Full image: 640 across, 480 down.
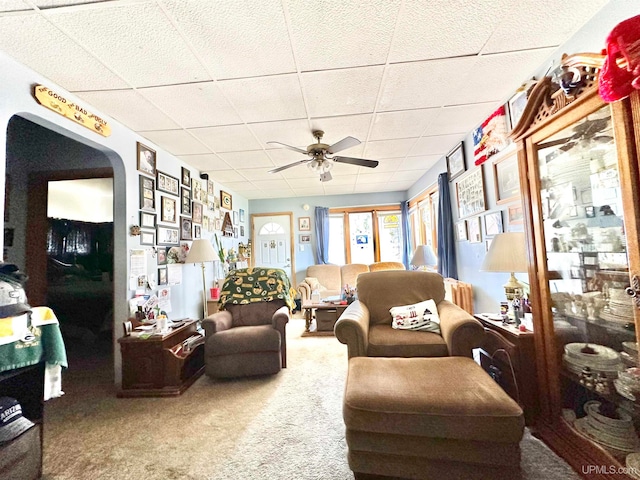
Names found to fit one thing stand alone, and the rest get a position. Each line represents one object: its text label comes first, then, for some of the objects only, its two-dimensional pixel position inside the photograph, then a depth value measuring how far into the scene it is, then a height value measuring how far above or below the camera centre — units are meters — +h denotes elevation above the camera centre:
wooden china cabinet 1.17 -0.09
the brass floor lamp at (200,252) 3.31 +0.09
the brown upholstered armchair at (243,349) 2.54 -0.84
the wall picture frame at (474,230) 3.11 +0.20
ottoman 1.20 -0.80
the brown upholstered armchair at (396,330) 1.94 -0.55
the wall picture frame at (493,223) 2.70 +0.23
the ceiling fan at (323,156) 2.74 +1.01
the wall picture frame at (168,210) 3.13 +0.59
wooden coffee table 3.91 -0.76
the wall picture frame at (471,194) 2.98 +0.62
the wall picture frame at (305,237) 6.30 +0.39
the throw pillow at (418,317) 2.26 -0.56
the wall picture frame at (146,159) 2.83 +1.08
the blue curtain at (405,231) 6.03 +0.42
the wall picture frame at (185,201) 3.59 +0.77
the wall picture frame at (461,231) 3.45 +0.21
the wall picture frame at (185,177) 3.62 +1.09
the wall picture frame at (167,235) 3.06 +0.30
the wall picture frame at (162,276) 3.05 -0.16
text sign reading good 1.88 +1.16
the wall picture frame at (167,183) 3.11 +0.91
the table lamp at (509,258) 1.90 -0.09
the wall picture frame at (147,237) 2.78 +0.25
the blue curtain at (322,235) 6.16 +0.41
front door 6.30 +0.39
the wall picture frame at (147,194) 2.82 +0.71
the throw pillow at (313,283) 5.24 -0.54
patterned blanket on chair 3.14 -0.34
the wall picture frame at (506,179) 2.44 +0.61
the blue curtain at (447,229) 3.81 +0.26
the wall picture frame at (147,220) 2.79 +0.43
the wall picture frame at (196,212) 3.82 +0.66
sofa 5.43 -0.43
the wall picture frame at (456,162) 3.36 +1.09
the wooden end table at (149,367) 2.38 -0.90
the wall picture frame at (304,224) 6.30 +0.69
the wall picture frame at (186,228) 3.52 +0.41
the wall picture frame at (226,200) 4.92 +1.06
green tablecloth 1.33 -0.39
